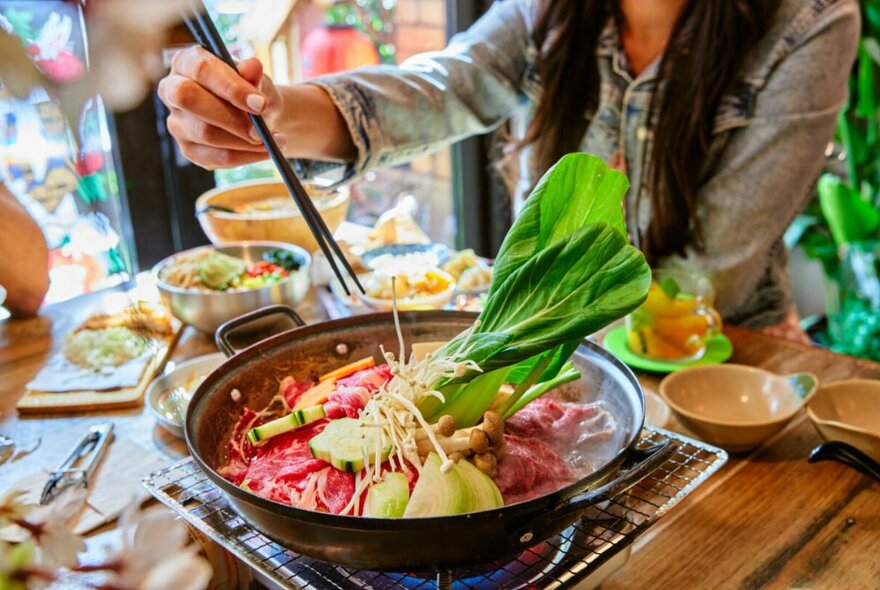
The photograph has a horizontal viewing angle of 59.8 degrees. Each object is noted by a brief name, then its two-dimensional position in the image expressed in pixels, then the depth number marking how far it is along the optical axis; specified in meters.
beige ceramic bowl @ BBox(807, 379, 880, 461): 1.30
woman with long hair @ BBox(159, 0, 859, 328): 1.82
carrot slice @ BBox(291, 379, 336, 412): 1.03
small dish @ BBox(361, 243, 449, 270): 1.88
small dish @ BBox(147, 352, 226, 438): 1.29
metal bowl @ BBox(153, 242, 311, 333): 1.61
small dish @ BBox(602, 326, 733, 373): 1.51
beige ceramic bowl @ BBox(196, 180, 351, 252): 1.98
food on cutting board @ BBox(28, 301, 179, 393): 1.46
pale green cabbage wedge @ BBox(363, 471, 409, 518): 0.79
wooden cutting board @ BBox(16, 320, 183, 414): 1.40
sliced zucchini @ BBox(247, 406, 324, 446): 0.95
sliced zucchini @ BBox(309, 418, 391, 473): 0.85
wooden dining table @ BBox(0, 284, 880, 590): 0.99
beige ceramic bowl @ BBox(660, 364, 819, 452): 1.30
